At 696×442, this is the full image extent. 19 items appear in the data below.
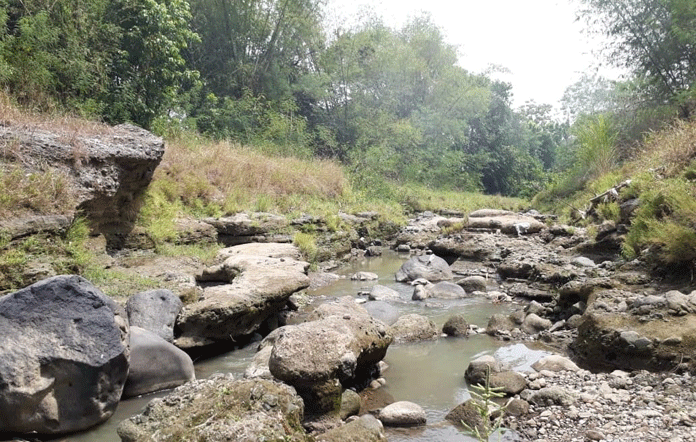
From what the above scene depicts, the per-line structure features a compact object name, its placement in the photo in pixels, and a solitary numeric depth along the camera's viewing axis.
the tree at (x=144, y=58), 12.34
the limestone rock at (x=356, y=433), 3.24
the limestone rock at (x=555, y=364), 4.64
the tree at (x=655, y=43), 13.53
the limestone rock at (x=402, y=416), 3.83
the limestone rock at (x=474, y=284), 8.68
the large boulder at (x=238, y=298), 5.18
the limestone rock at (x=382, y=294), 7.96
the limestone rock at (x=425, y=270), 9.51
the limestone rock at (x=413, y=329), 5.92
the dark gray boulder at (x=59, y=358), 3.26
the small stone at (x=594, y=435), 3.31
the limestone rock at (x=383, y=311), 6.52
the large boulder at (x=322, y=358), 3.67
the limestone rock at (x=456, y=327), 6.14
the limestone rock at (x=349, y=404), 3.91
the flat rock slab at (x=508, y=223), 12.78
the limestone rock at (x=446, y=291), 8.20
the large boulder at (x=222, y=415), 2.75
